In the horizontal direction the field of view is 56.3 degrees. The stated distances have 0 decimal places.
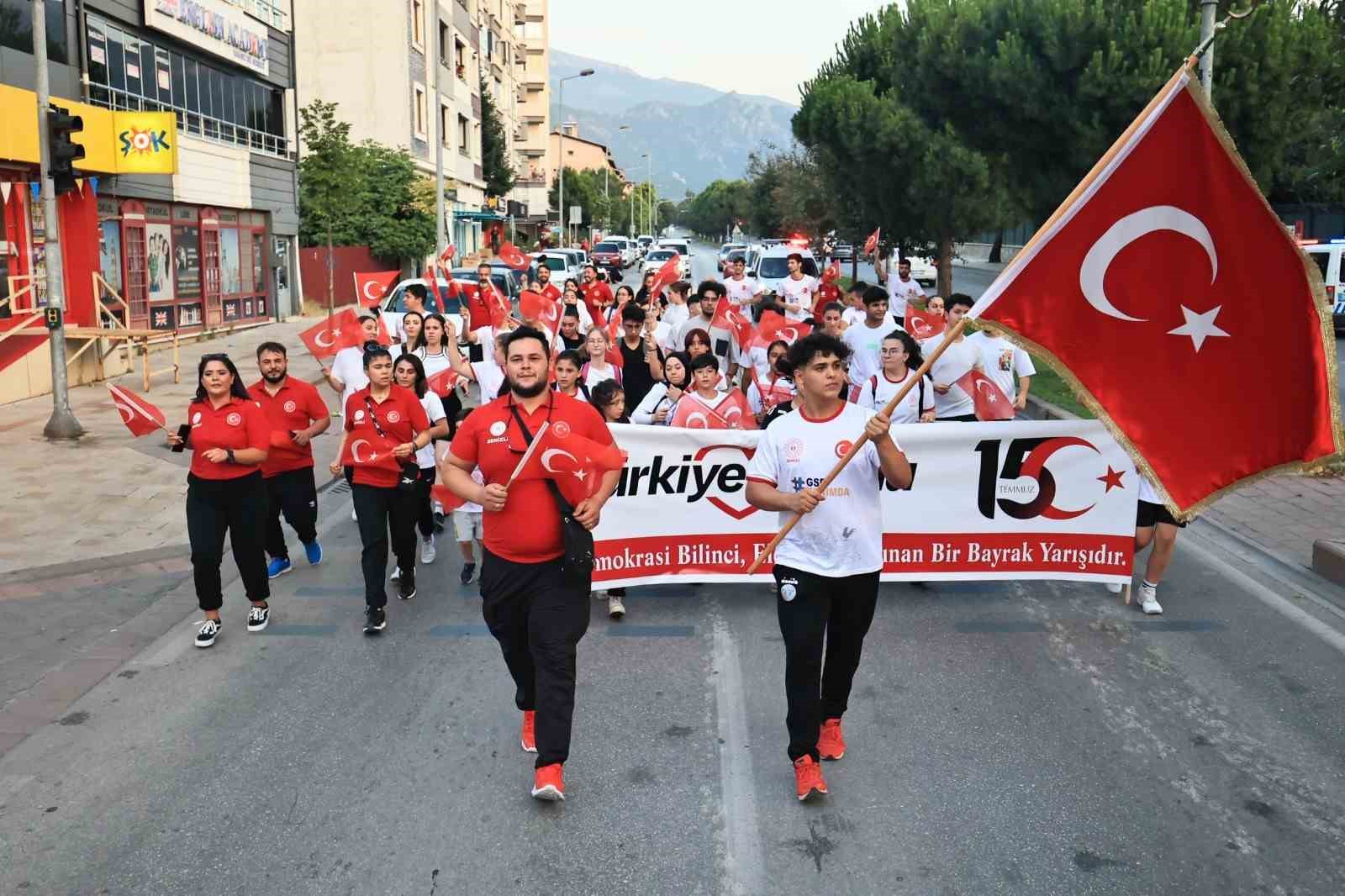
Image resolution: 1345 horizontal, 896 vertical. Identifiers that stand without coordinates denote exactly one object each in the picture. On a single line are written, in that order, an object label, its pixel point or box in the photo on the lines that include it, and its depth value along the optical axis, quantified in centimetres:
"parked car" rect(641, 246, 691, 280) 4382
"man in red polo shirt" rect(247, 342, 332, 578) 838
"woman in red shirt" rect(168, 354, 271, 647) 712
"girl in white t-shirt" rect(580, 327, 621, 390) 940
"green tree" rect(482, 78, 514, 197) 6550
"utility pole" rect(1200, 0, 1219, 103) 1542
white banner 793
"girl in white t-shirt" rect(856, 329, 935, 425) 796
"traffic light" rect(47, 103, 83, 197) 1403
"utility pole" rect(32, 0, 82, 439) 1423
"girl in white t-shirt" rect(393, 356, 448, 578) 810
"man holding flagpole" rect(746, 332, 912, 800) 487
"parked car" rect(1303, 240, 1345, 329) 2680
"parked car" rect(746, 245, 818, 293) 3089
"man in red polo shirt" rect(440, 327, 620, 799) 504
